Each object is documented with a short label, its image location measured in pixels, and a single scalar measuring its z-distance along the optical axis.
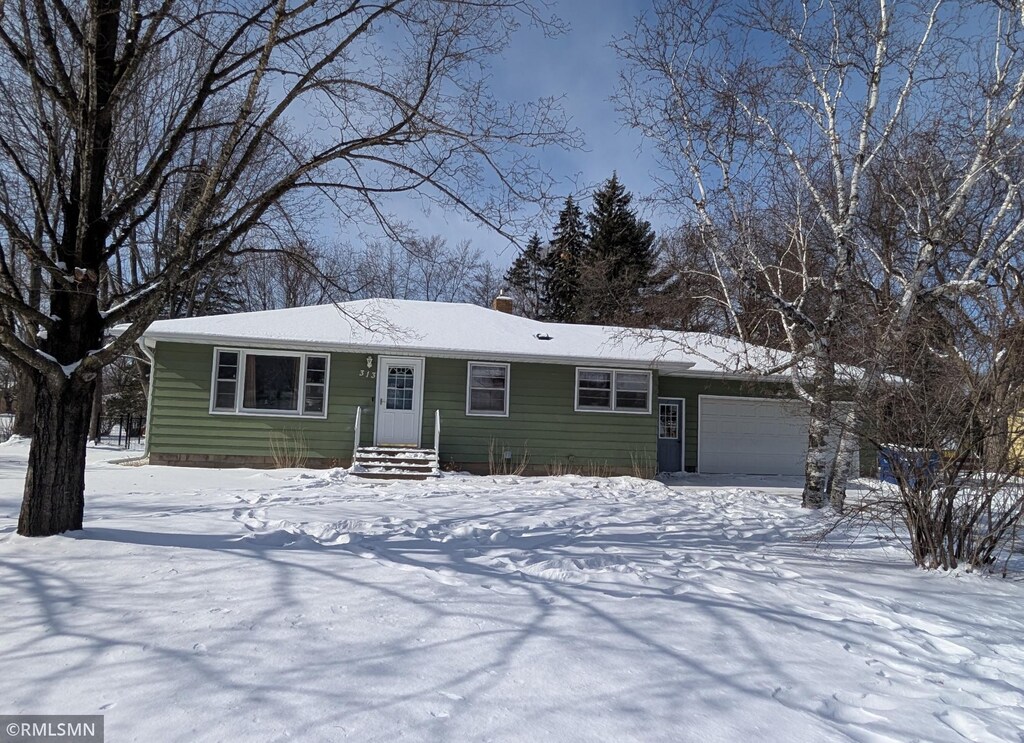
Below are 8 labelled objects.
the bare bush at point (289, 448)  12.63
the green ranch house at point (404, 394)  12.54
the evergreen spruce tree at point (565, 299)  27.05
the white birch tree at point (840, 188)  8.58
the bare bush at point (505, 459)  13.24
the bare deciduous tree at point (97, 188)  5.11
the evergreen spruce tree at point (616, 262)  26.64
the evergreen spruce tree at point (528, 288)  29.56
